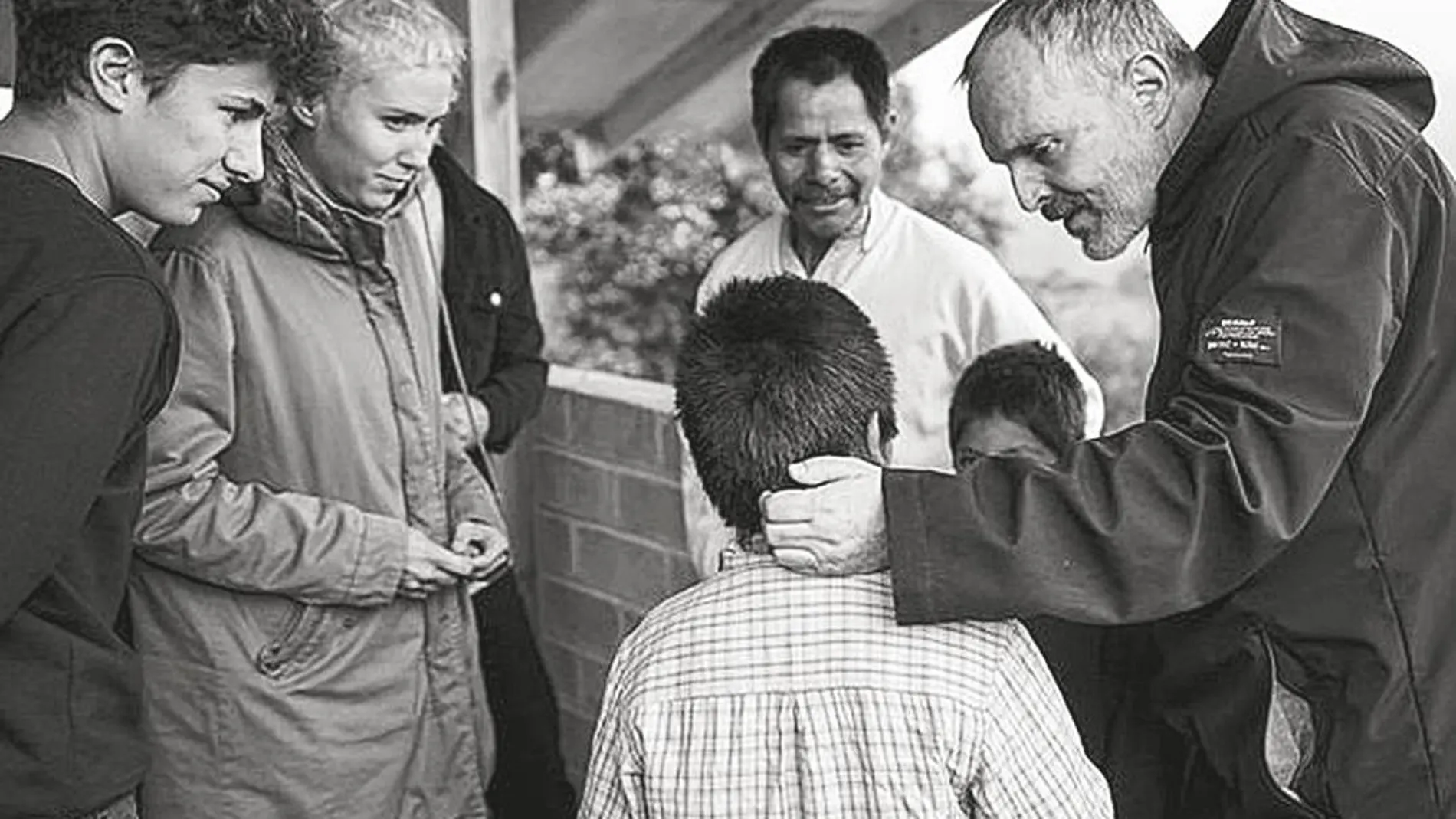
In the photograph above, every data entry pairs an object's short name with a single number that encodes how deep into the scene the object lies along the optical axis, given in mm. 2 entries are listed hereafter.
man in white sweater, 3303
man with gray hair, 2031
